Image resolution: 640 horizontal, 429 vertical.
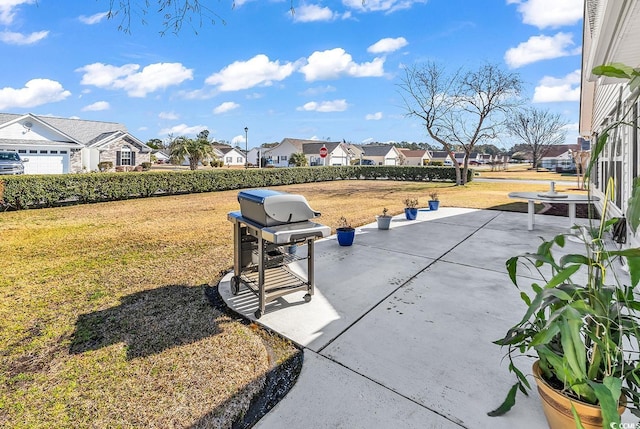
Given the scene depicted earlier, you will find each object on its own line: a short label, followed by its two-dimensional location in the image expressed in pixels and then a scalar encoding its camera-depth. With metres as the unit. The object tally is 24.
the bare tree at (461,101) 20.09
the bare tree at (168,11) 2.21
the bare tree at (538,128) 41.72
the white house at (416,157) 64.99
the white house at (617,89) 2.36
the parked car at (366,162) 56.28
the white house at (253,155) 56.84
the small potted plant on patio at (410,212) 8.18
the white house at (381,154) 58.47
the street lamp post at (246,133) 30.71
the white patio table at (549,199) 6.13
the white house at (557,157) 57.66
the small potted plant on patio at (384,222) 7.06
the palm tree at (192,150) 29.28
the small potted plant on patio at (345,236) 5.73
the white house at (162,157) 56.81
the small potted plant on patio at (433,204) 9.76
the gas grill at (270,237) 3.11
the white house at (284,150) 49.28
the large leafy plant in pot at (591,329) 1.28
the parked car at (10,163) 15.33
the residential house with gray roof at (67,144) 20.48
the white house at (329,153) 47.75
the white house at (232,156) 57.01
